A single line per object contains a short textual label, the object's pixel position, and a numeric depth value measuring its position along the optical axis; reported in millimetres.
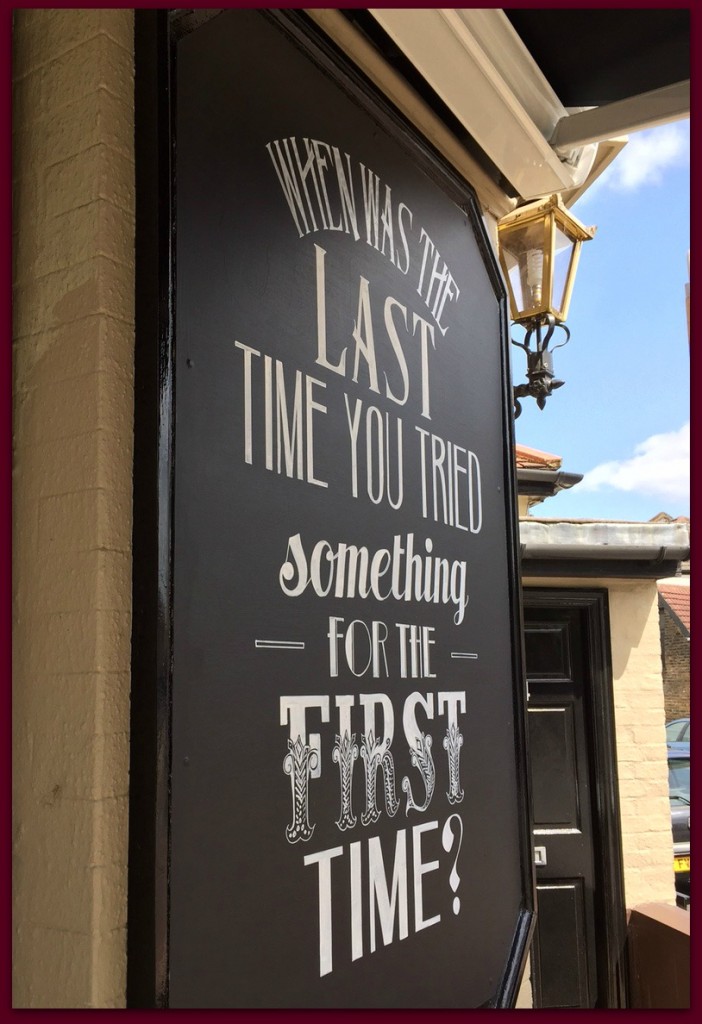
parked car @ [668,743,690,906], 6121
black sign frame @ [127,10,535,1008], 1086
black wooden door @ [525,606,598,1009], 4820
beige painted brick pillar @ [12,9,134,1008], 1107
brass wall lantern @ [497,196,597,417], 3893
